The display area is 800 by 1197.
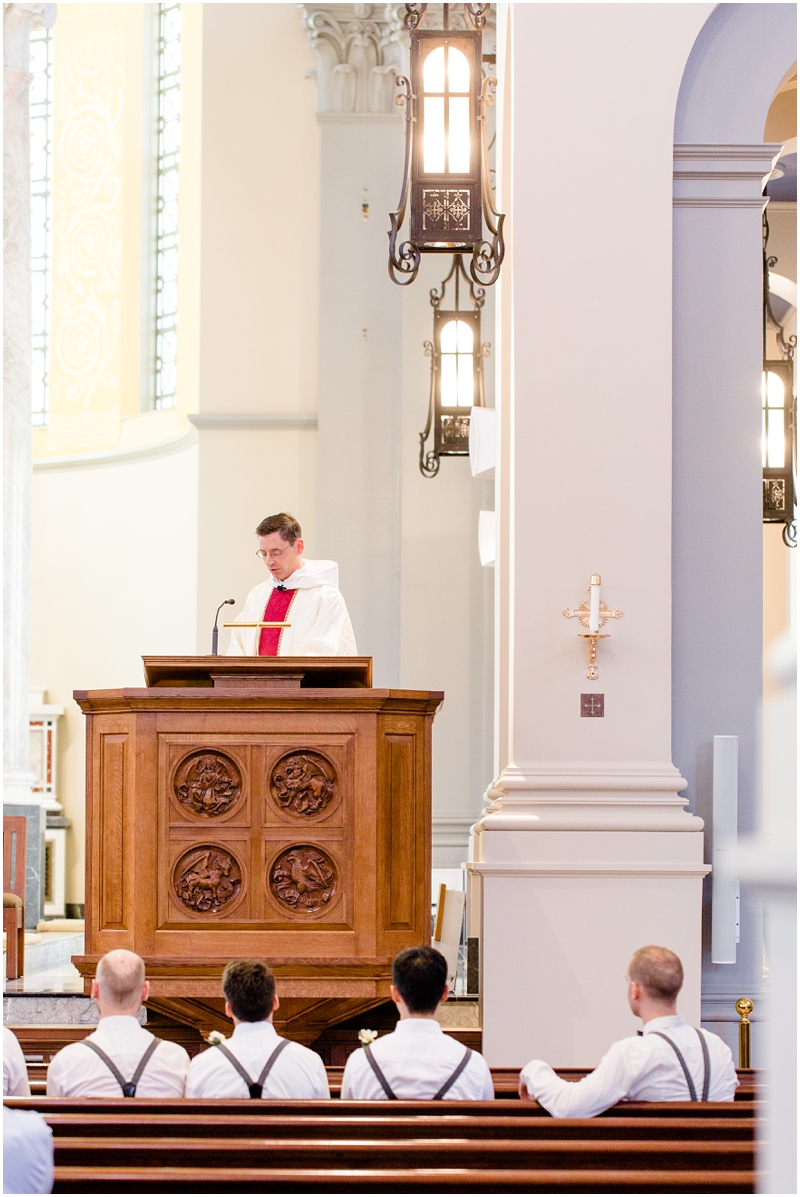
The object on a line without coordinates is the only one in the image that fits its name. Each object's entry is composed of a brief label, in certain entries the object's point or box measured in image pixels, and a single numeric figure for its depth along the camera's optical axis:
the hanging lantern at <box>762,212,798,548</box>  20.33
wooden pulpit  9.88
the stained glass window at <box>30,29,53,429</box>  33.66
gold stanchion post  10.27
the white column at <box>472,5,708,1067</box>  10.88
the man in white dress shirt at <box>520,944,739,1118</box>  6.75
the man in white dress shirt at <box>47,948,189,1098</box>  7.23
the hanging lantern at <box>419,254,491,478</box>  21.75
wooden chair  17.19
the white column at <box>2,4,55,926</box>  21.62
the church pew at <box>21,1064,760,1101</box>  7.25
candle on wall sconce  11.20
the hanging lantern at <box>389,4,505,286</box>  12.27
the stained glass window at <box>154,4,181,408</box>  32.12
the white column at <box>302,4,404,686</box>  25.52
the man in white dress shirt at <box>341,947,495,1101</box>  7.04
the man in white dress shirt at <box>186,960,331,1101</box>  7.14
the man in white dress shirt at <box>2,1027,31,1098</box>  7.10
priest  12.62
